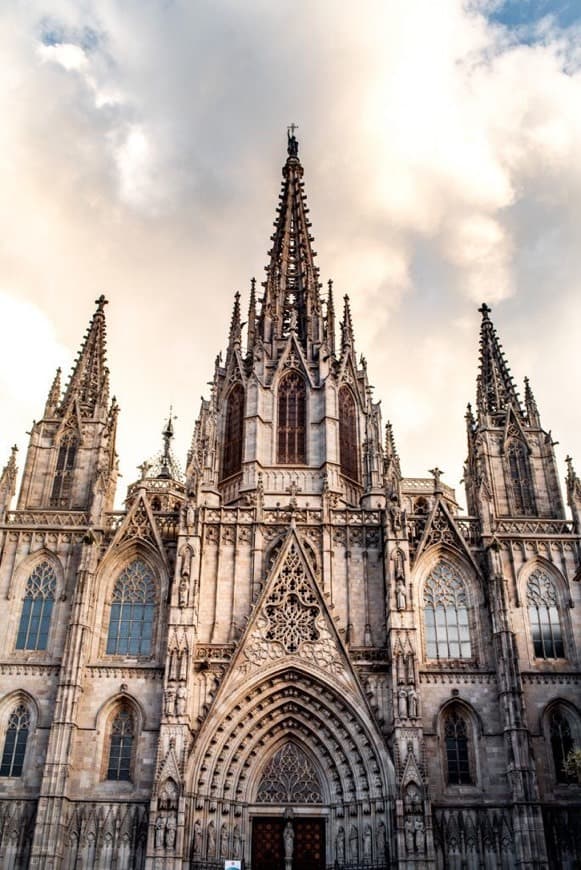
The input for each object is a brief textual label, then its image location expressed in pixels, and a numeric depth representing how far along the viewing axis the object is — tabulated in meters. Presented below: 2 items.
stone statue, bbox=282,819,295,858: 30.24
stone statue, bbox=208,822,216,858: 29.73
